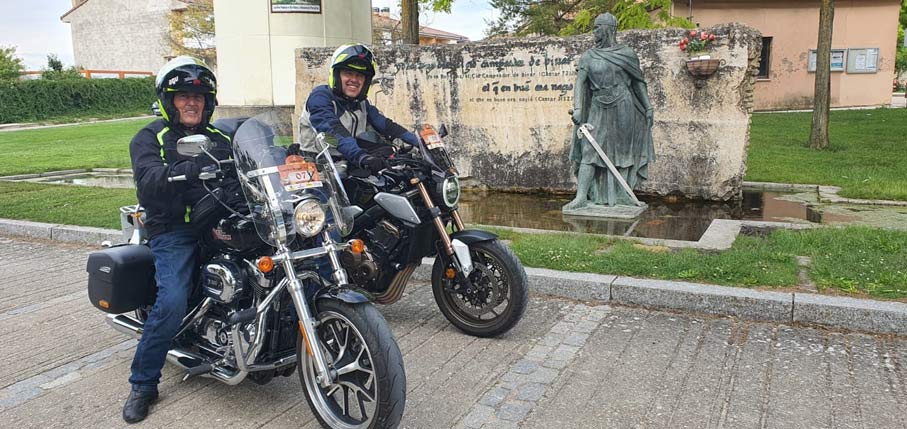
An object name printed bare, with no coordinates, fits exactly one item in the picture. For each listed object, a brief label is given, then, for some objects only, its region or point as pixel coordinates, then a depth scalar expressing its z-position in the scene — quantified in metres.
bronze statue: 7.71
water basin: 7.54
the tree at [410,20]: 14.92
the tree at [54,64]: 45.25
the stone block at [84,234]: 7.57
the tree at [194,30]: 37.88
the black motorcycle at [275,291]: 3.30
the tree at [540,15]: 24.23
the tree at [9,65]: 37.56
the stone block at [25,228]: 8.04
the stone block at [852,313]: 4.60
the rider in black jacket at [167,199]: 3.70
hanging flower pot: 8.73
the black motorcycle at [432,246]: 4.53
